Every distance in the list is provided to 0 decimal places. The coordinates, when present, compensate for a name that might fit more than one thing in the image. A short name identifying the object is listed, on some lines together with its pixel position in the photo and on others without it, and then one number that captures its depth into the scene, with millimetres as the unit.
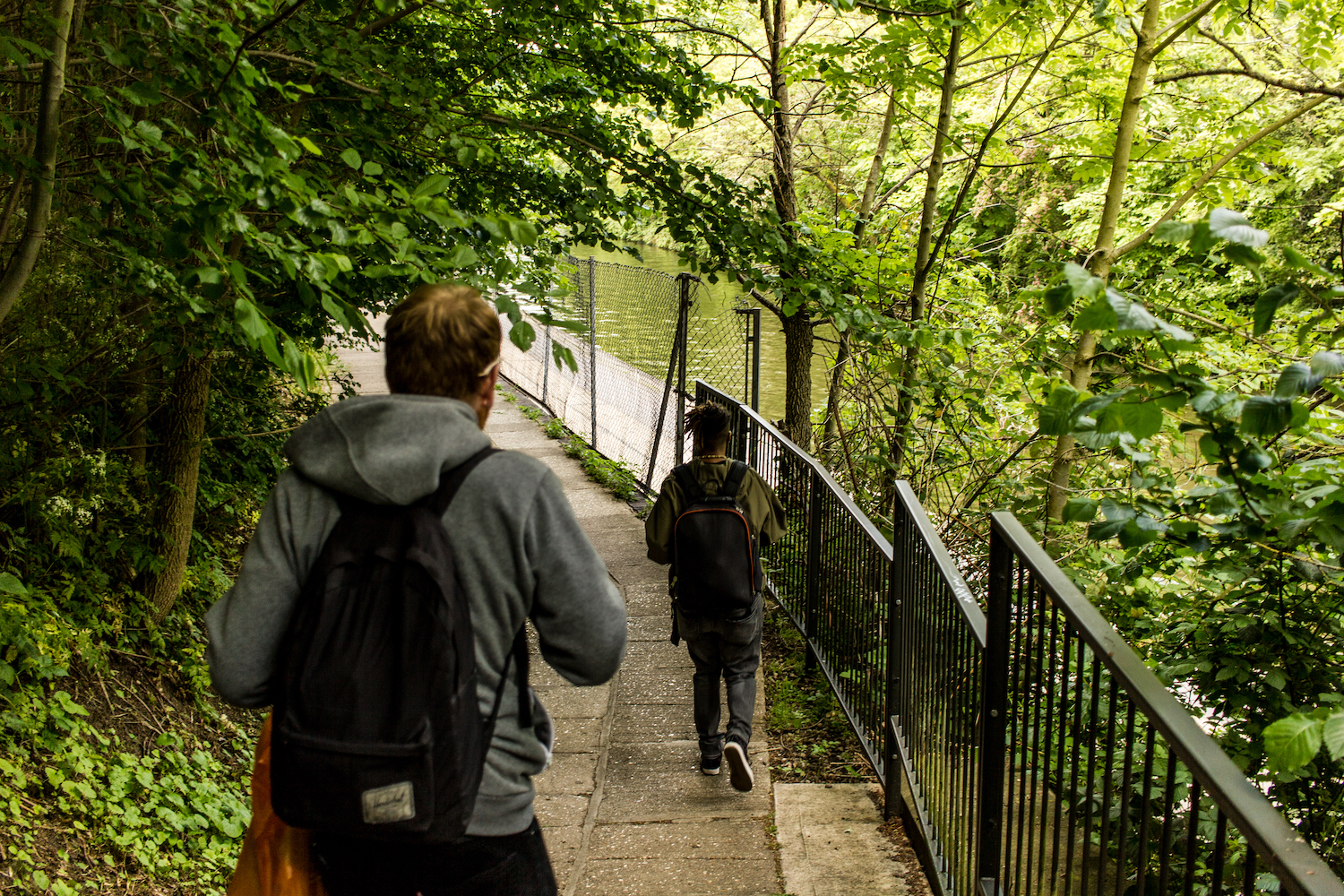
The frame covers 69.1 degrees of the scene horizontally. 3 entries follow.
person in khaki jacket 4238
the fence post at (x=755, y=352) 7162
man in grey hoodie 1582
